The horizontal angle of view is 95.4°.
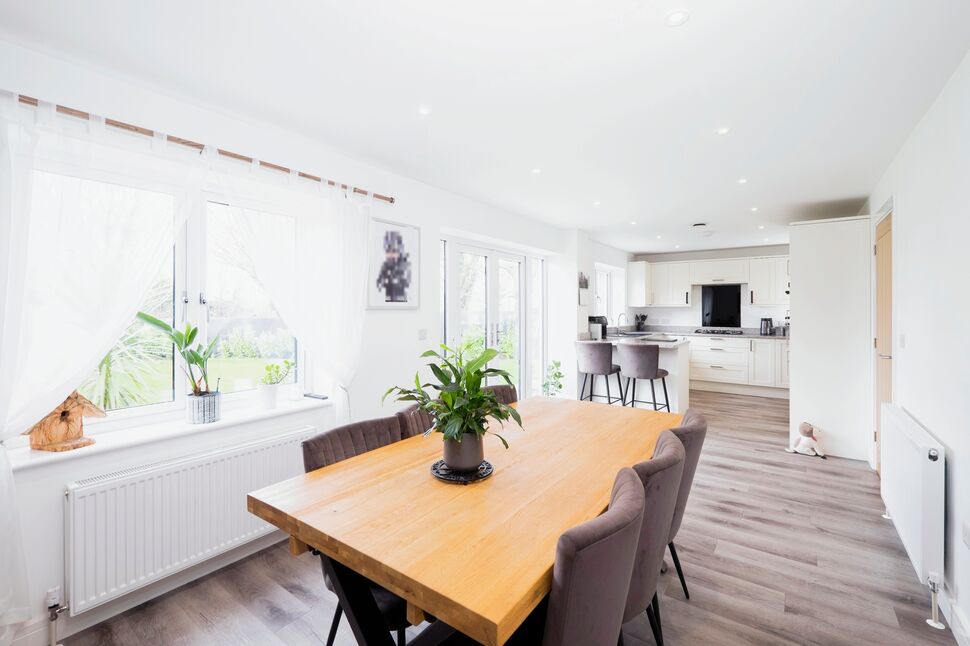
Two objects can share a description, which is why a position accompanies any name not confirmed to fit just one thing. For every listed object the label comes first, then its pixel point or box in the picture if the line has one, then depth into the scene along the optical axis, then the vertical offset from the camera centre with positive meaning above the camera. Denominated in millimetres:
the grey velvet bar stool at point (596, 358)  5055 -390
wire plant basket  2297 -443
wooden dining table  964 -567
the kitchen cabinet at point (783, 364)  6617 -583
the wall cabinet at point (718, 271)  7398 +922
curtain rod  1804 +908
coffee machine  6152 -33
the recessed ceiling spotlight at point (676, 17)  1562 +1107
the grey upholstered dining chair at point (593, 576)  932 -558
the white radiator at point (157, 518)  1833 -898
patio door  4297 +247
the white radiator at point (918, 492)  1998 -820
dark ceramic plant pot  1596 -466
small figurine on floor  4113 -1099
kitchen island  5039 -539
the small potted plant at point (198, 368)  2219 -251
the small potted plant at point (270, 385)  2651 -366
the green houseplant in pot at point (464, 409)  1566 -305
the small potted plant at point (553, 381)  5652 -734
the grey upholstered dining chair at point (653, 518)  1333 -612
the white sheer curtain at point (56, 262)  1700 +262
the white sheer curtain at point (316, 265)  2568 +372
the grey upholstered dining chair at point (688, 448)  1733 -491
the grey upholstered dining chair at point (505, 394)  2865 -458
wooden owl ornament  1874 -450
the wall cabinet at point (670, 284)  7934 +746
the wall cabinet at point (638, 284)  7996 +748
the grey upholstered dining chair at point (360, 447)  1434 -521
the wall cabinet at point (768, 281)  7047 +713
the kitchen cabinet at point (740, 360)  6727 -566
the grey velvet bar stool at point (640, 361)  4707 -398
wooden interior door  3334 +116
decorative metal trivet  1564 -544
